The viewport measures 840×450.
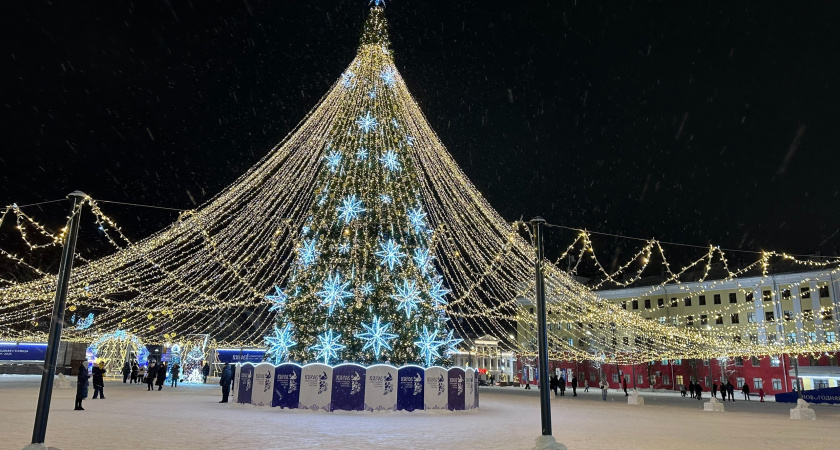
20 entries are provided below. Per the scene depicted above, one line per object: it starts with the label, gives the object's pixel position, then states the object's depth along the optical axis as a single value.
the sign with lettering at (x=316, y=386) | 17.34
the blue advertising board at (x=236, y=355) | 52.44
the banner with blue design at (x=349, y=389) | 17.27
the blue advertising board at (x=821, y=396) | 31.78
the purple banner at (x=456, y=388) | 18.27
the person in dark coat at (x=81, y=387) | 16.41
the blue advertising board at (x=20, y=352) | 40.28
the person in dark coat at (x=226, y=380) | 20.84
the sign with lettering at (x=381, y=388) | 17.25
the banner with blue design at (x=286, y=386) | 17.80
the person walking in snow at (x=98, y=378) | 20.66
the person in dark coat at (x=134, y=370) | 37.86
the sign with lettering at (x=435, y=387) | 17.72
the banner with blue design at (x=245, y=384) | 19.47
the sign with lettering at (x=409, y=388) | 17.45
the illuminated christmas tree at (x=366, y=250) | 18.39
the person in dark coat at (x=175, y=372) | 34.62
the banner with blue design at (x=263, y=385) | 18.45
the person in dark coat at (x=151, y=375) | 29.39
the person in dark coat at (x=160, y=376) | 29.77
